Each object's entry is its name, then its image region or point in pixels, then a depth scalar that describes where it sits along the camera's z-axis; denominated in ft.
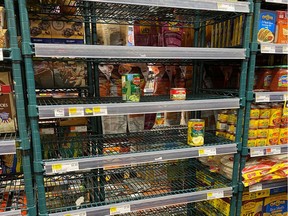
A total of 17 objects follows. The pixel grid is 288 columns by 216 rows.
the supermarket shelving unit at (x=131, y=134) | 3.54
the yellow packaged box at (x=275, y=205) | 5.70
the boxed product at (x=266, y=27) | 4.64
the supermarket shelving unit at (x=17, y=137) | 3.25
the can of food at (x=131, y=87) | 4.14
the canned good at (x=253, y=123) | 4.83
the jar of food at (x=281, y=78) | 4.86
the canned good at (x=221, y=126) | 5.30
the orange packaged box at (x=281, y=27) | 4.79
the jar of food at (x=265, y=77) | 5.17
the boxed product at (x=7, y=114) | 3.73
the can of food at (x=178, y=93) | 4.44
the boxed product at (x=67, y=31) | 4.36
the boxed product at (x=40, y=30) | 4.26
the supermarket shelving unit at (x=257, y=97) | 4.47
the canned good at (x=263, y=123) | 4.88
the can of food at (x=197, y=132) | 4.59
